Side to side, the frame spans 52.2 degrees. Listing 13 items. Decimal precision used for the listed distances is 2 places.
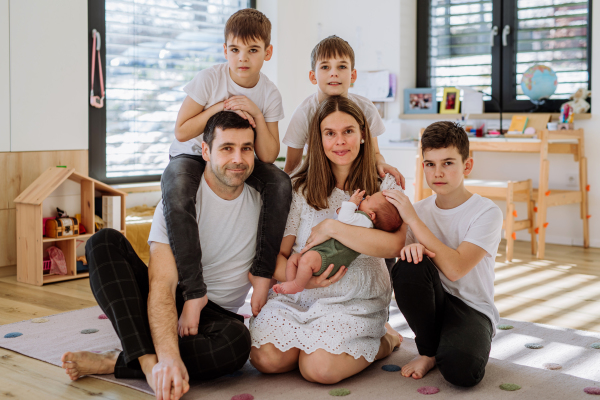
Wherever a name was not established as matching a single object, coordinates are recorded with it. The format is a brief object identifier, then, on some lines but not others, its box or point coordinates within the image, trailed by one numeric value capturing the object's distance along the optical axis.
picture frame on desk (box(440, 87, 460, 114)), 4.82
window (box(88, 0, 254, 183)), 4.17
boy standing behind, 2.37
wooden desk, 3.87
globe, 4.26
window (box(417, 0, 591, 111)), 4.38
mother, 1.84
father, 1.73
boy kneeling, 1.78
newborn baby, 1.85
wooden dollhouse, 3.25
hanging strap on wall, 3.98
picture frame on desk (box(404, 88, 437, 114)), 4.97
